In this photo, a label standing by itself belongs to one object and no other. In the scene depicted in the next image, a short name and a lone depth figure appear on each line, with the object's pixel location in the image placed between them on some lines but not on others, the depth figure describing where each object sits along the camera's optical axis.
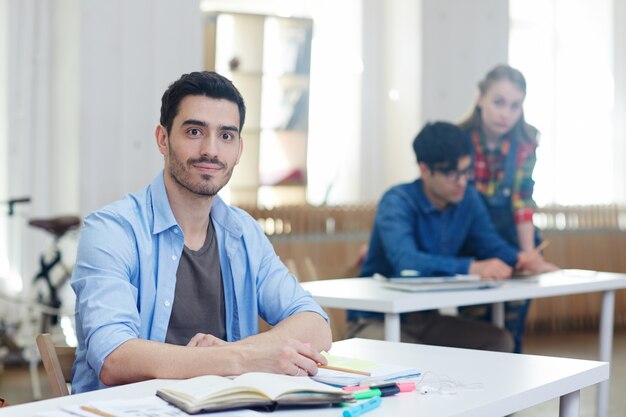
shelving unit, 7.00
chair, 2.07
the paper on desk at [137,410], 1.58
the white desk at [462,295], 3.17
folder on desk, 3.43
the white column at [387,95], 7.24
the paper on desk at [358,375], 1.87
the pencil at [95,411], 1.56
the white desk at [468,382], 1.71
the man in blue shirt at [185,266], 2.16
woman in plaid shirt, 4.53
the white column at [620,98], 8.62
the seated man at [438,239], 3.85
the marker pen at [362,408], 1.63
